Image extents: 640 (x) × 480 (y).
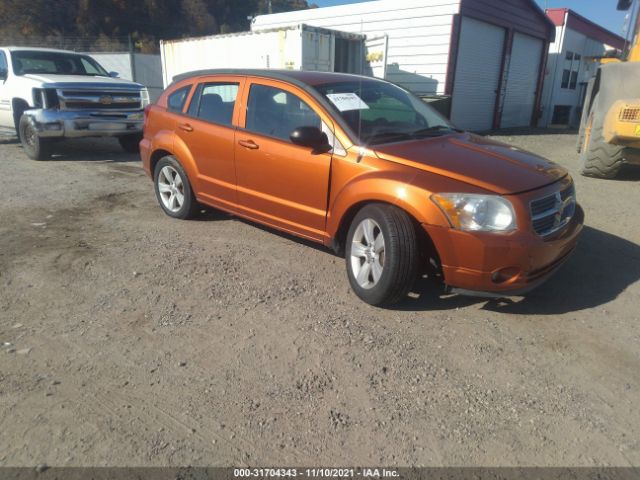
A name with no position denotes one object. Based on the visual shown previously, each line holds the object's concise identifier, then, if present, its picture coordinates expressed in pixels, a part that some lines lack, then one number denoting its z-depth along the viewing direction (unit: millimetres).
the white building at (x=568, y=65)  19344
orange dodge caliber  3203
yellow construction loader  6574
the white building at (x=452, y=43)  13250
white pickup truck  8406
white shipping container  11367
